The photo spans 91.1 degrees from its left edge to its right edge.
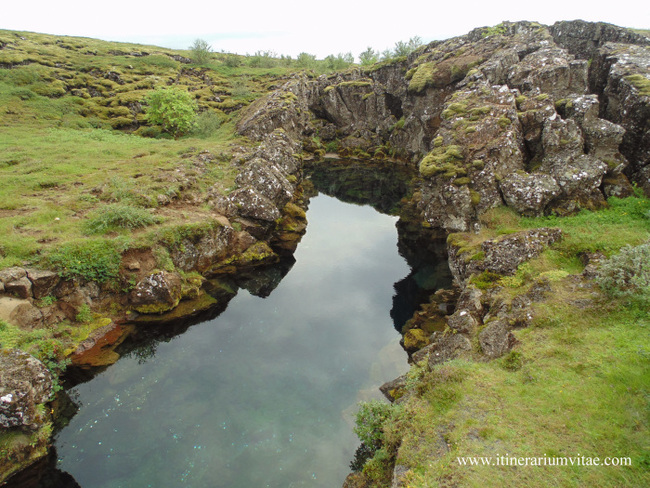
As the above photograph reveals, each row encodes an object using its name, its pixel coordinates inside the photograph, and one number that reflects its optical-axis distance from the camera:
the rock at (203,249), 26.94
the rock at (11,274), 18.66
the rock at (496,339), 14.80
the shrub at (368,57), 94.50
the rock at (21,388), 13.98
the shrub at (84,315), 21.16
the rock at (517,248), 21.56
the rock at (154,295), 23.41
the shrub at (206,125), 55.93
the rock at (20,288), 18.69
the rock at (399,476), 10.17
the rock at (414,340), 22.00
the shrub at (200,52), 97.44
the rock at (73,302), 20.81
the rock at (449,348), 15.80
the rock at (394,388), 17.45
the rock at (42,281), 19.58
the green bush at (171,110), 50.75
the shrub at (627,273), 13.96
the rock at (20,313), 17.77
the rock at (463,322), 17.23
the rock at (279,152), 43.47
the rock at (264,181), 36.19
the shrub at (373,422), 14.24
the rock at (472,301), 18.98
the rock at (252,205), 33.36
